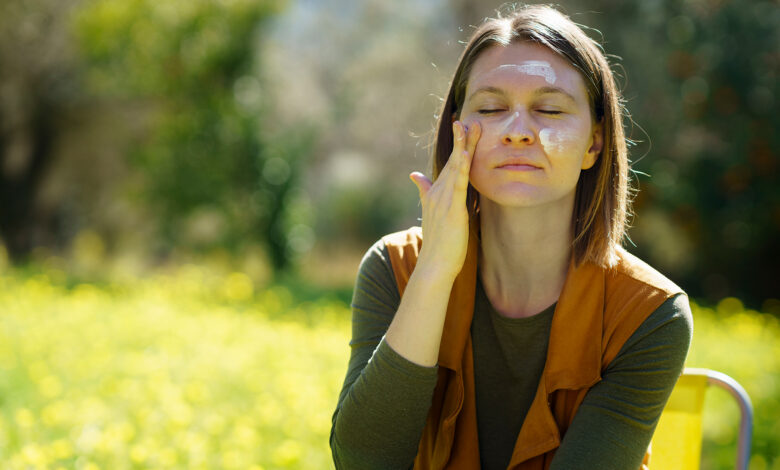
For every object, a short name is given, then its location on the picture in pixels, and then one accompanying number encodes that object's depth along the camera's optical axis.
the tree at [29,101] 11.39
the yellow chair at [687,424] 1.94
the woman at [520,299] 1.59
